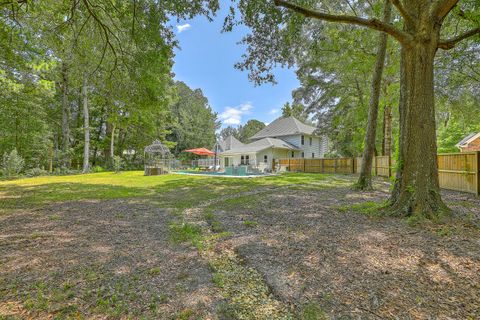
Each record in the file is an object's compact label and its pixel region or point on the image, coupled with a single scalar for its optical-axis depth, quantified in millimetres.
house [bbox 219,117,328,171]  26500
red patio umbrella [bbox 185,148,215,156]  26266
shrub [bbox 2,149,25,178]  15925
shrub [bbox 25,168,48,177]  17534
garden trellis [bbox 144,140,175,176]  19750
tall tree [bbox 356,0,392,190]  9182
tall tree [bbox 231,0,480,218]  4777
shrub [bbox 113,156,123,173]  21845
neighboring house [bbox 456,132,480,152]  20844
